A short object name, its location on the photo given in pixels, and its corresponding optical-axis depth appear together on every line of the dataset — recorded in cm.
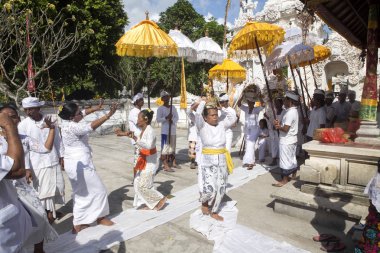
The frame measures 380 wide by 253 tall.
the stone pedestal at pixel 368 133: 449
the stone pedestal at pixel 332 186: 401
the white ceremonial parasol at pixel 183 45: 757
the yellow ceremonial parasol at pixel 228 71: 914
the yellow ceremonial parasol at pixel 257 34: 619
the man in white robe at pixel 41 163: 406
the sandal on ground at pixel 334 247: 351
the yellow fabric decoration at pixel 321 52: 917
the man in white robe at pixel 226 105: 646
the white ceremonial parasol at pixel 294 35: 827
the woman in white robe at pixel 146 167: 447
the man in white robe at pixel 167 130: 729
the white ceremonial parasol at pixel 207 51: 839
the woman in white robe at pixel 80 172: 389
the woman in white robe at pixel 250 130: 736
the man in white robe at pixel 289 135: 561
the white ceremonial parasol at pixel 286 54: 716
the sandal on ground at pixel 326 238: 366
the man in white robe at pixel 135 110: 636
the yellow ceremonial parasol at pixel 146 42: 628
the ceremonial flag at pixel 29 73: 668
